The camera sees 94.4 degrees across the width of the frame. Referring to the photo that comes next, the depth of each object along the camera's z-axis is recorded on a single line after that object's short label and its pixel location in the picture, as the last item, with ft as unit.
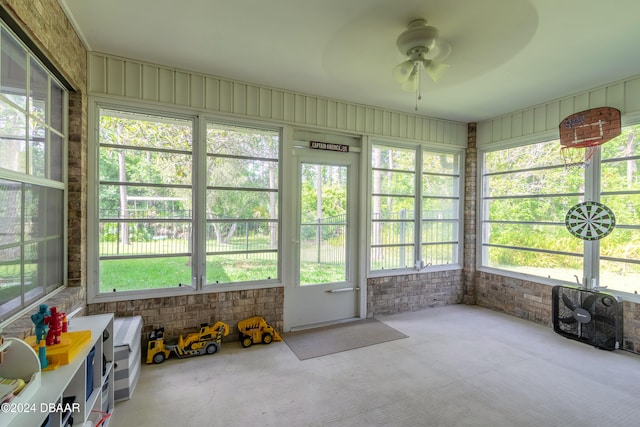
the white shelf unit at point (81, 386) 3.63
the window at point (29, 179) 5.75
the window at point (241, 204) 11.05
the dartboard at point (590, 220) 11.07
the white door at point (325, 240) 12.68
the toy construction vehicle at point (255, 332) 10.70
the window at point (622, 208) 10.58
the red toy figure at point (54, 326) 4.84
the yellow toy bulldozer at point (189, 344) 9.42
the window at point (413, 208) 14.34
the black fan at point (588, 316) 10.56
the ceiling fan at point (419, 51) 7.40
